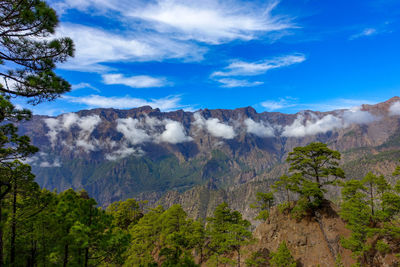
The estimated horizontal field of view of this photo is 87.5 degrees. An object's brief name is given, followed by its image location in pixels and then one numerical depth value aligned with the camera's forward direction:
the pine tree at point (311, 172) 35.75
